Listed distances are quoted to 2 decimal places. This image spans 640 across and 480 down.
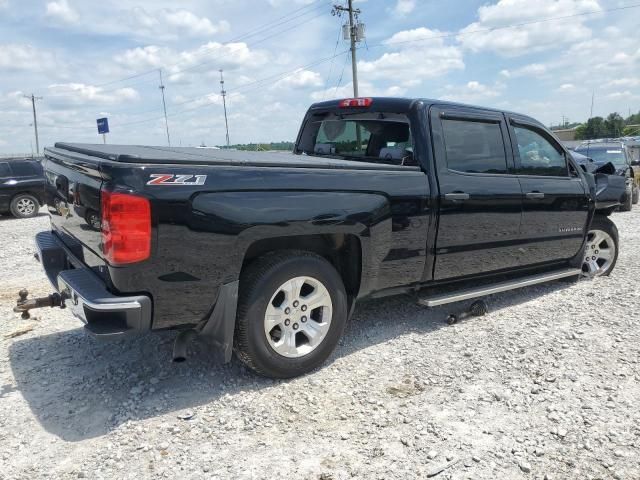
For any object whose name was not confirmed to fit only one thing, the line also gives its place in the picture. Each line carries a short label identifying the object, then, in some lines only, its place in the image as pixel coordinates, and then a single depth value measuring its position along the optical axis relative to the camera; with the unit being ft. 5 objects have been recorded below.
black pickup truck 9.16
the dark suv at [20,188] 41.78
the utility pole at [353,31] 93.18
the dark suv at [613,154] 46.03
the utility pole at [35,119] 191.52
